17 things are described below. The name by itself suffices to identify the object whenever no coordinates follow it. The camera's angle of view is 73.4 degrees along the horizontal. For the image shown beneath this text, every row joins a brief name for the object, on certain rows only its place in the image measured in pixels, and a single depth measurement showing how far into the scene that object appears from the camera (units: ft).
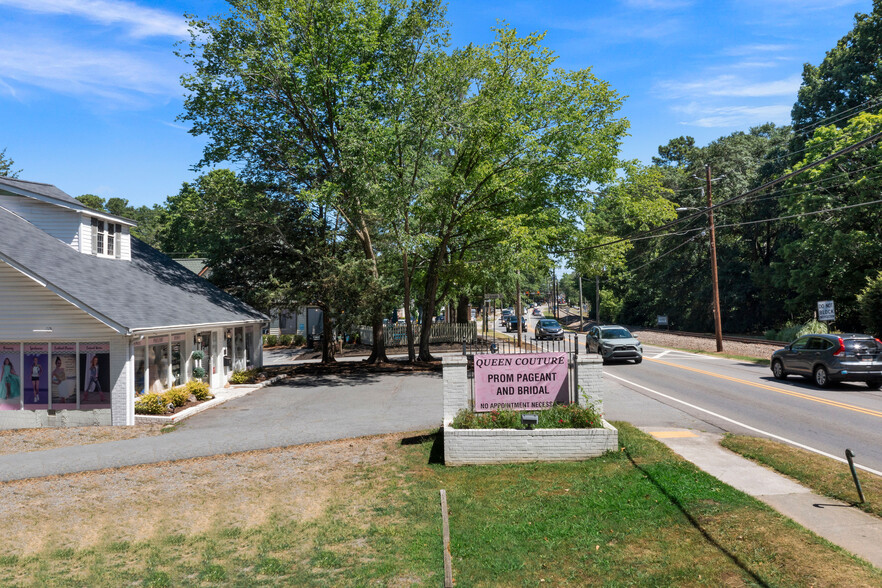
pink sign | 37.17
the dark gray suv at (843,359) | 58.54
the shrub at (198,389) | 62.08
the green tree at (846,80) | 142.03
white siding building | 51.52
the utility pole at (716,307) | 111.14
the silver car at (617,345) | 89.30
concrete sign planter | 34.06
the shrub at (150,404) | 53.67
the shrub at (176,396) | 56.44
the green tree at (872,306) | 99.09
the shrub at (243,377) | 78.23
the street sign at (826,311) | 88.99
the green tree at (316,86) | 76.48
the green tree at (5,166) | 177.62
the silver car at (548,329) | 154.23
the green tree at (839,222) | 111.04
